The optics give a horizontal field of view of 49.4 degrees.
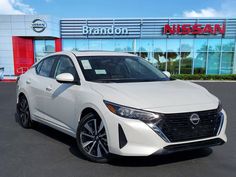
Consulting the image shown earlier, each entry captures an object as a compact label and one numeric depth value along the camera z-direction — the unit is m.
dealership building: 26.00
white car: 3.23
